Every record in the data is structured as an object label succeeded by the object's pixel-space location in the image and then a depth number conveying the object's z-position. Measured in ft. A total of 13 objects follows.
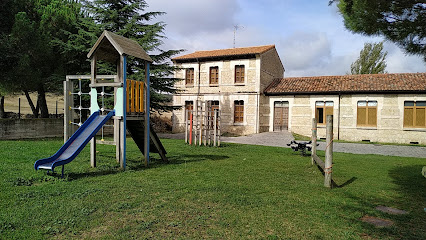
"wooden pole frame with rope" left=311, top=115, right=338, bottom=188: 21.26
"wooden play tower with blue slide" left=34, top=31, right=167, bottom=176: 23.27
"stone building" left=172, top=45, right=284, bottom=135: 77.25
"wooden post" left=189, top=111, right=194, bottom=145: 48.75
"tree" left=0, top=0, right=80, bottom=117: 49.98
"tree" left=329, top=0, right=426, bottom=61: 17.80
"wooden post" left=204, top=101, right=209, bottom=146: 48.06
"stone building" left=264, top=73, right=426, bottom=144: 66.44
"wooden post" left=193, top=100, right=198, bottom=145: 48.80
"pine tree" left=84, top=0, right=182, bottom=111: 60.80
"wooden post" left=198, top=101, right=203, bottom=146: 47.88
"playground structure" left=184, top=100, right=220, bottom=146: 48.08
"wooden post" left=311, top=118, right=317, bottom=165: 30.63
